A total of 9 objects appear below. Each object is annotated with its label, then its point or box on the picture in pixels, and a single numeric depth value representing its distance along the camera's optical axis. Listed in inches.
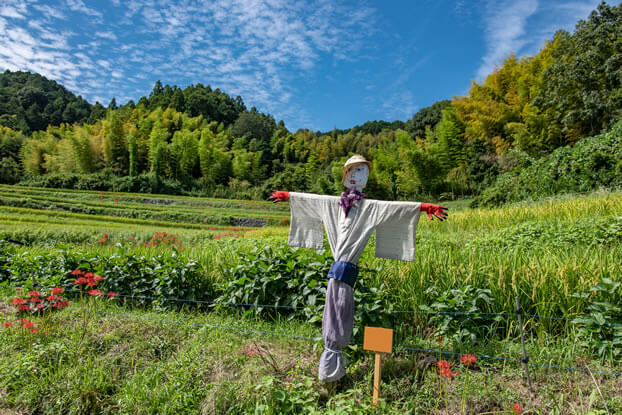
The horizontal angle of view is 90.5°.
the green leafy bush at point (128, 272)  146.3
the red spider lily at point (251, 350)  98.7
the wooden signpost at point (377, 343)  77.7
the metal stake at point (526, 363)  80.0
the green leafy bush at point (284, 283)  113.8
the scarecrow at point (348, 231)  84.7
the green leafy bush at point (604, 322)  90.0
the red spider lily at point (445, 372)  67.3
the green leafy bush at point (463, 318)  100.6
